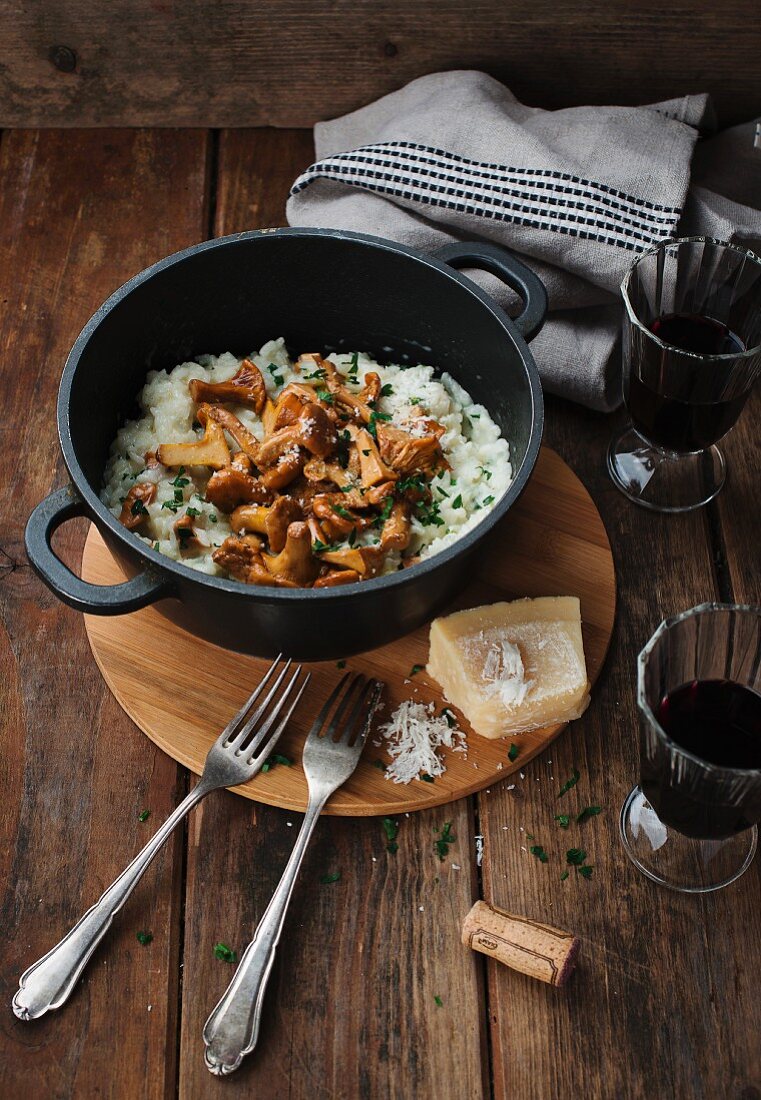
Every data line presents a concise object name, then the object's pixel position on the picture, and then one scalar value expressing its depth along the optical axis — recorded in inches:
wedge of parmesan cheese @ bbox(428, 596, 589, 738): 38.6
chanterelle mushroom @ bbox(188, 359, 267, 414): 42.4
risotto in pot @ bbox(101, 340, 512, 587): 40.2
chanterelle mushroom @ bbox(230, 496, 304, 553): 40.0
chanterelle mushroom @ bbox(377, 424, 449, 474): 41.0
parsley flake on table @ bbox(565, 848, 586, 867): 38.3
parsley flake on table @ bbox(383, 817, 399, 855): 38.4
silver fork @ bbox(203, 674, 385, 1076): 36.2
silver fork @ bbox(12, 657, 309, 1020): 36.7
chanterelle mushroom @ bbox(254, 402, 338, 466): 40.9
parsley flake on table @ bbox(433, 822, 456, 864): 38.4
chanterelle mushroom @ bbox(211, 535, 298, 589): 39.8
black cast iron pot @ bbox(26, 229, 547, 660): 37.1
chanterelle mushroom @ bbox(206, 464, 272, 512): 40.6
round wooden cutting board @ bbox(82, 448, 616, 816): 38.5
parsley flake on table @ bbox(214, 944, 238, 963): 37.2
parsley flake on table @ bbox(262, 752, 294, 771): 38.6
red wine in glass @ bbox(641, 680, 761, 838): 36.0
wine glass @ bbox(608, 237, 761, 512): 40.0
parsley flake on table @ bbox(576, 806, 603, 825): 38.9
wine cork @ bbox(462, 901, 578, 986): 36.8
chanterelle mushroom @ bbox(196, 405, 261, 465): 41.7
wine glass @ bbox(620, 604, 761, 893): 35.3
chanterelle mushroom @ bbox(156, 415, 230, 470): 41.4
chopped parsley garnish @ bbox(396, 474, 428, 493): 41.0
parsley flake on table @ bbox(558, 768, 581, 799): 39.2
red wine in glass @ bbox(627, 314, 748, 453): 40.4
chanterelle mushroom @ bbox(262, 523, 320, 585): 39.2
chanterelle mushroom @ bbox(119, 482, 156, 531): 40.6
